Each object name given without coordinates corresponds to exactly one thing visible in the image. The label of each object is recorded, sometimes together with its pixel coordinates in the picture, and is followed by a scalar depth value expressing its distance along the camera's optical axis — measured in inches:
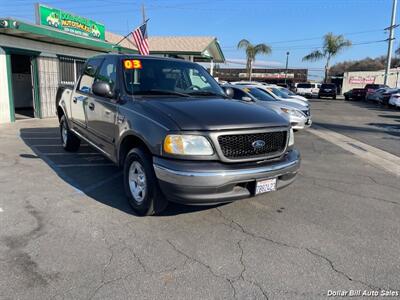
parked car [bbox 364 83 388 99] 1364.2
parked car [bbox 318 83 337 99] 1524.4
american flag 613.2
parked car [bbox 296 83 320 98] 1612.9
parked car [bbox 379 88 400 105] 1078.1
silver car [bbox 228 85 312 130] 437.4
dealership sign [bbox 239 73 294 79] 2640.3
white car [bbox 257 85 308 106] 507.9
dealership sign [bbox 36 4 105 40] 507.5
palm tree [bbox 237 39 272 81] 1939.0
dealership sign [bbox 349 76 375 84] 1950.1
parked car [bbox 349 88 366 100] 1473.9
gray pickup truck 139.3
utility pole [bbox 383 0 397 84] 1413.6
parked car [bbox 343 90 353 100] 1529.3
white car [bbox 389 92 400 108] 970.1
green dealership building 454.6
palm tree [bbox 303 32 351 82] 1839.3
